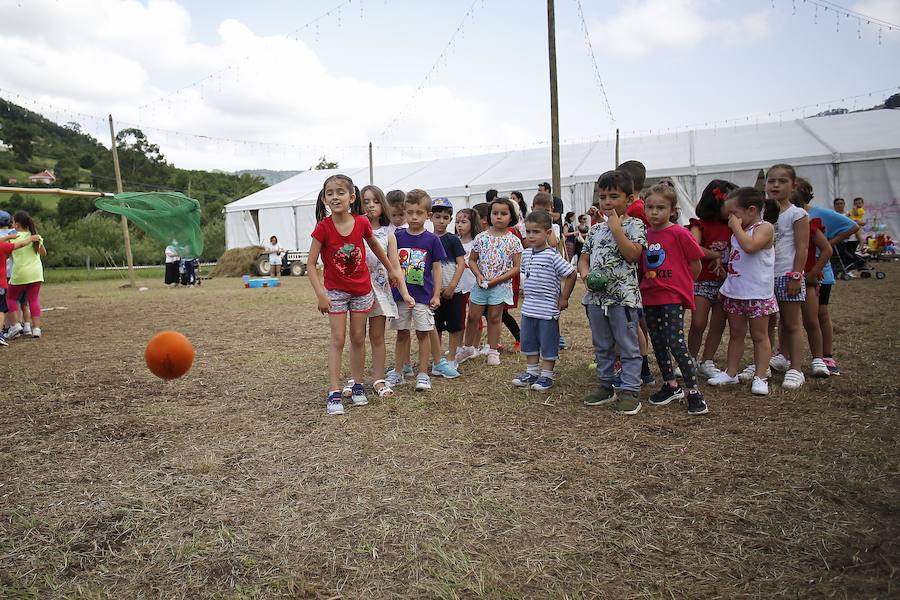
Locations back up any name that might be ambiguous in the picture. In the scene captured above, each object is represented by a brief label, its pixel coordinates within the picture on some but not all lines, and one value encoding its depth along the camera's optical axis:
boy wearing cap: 5.73
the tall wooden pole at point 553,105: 14.61
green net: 8.84
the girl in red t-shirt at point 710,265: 5.05
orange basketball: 4.23
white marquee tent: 18.95
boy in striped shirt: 5.05
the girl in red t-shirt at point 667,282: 4.39
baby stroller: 12.93
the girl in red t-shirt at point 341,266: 4.56
